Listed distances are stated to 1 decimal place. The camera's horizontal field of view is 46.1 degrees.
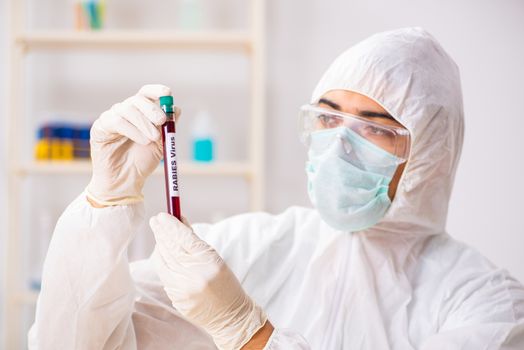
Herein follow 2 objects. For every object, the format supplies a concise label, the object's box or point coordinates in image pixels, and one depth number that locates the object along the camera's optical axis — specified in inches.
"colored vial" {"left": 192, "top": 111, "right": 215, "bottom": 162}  87.6
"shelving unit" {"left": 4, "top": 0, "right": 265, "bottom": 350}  87.4
